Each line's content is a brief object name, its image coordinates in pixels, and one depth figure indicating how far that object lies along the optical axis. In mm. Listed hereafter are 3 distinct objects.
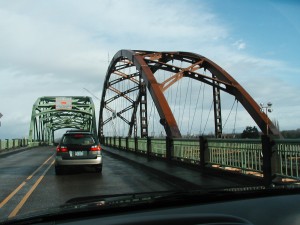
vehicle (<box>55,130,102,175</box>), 10122
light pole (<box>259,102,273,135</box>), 20863
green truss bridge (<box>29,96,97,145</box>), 51845
